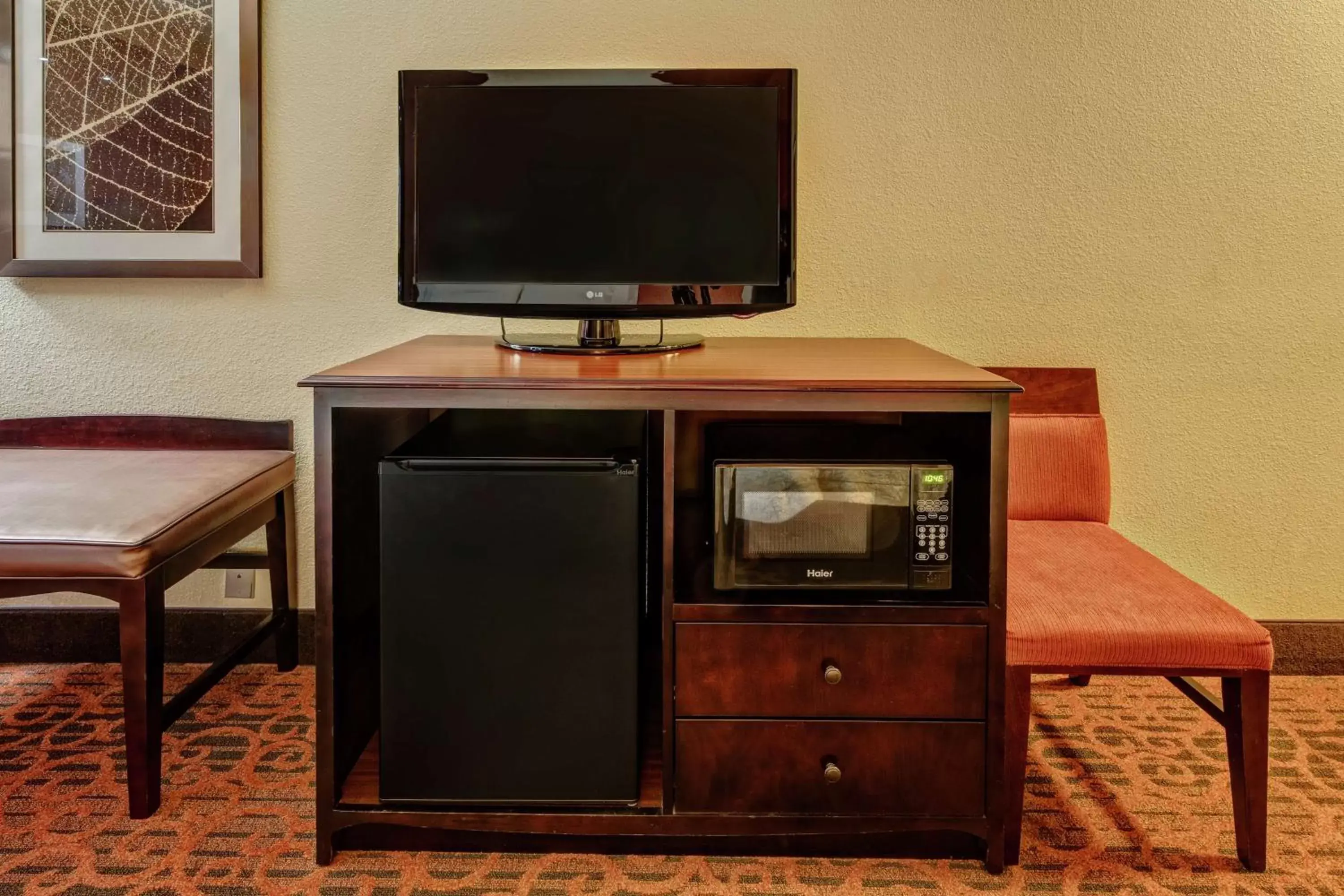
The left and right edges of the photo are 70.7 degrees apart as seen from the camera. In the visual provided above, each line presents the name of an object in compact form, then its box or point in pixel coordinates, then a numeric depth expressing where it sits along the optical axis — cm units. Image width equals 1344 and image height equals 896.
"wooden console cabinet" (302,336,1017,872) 140
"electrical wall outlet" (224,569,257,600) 214
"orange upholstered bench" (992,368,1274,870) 135
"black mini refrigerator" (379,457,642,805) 139
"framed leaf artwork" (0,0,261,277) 193
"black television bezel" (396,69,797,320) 168
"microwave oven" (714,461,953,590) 141
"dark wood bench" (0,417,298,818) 145
